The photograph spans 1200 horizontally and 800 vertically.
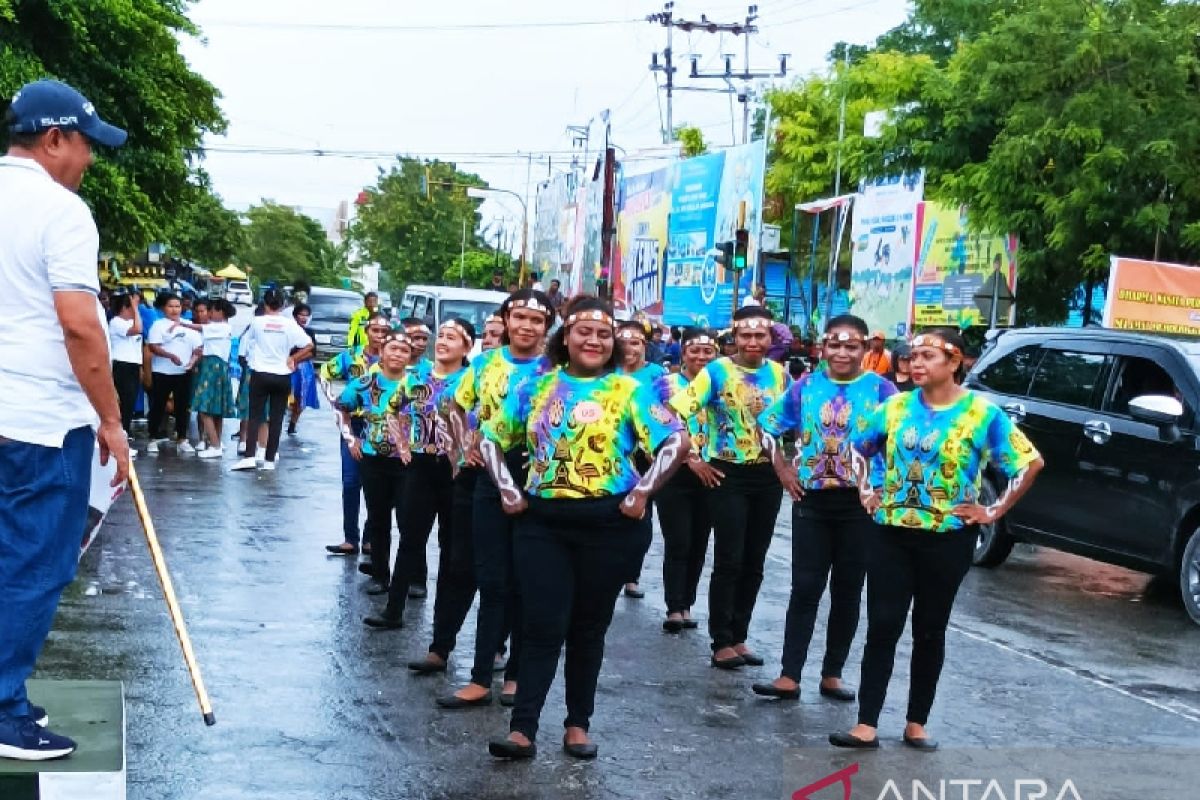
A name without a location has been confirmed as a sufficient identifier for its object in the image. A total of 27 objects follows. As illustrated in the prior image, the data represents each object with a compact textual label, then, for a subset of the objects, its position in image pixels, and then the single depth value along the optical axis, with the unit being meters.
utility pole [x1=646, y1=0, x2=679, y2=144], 54.28
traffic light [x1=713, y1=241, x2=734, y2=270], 31.00
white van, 28.30
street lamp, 66.56
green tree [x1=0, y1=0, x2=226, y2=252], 21.00
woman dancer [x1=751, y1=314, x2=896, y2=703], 8.41
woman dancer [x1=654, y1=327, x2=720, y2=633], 10.11
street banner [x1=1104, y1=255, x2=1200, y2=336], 18.78
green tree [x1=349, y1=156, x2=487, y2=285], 94.75
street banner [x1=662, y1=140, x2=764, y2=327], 34.56
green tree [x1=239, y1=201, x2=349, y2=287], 117.12
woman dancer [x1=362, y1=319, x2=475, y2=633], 9.64
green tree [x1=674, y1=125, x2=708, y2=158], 61.12
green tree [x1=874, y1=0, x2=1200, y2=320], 21.05
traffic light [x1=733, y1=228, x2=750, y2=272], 30.50
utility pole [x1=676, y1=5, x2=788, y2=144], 54.22
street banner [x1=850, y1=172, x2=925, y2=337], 26.80
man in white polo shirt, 4.91
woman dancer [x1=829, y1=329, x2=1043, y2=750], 7.36
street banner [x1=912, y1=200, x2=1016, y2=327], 23.87
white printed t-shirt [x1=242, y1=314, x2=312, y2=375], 18.34
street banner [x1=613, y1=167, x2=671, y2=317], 41.28
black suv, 11.79
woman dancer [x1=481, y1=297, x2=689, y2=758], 6.73
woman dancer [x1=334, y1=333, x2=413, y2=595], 10.80
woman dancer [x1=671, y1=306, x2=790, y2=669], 9.20
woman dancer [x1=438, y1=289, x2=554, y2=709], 7.52
